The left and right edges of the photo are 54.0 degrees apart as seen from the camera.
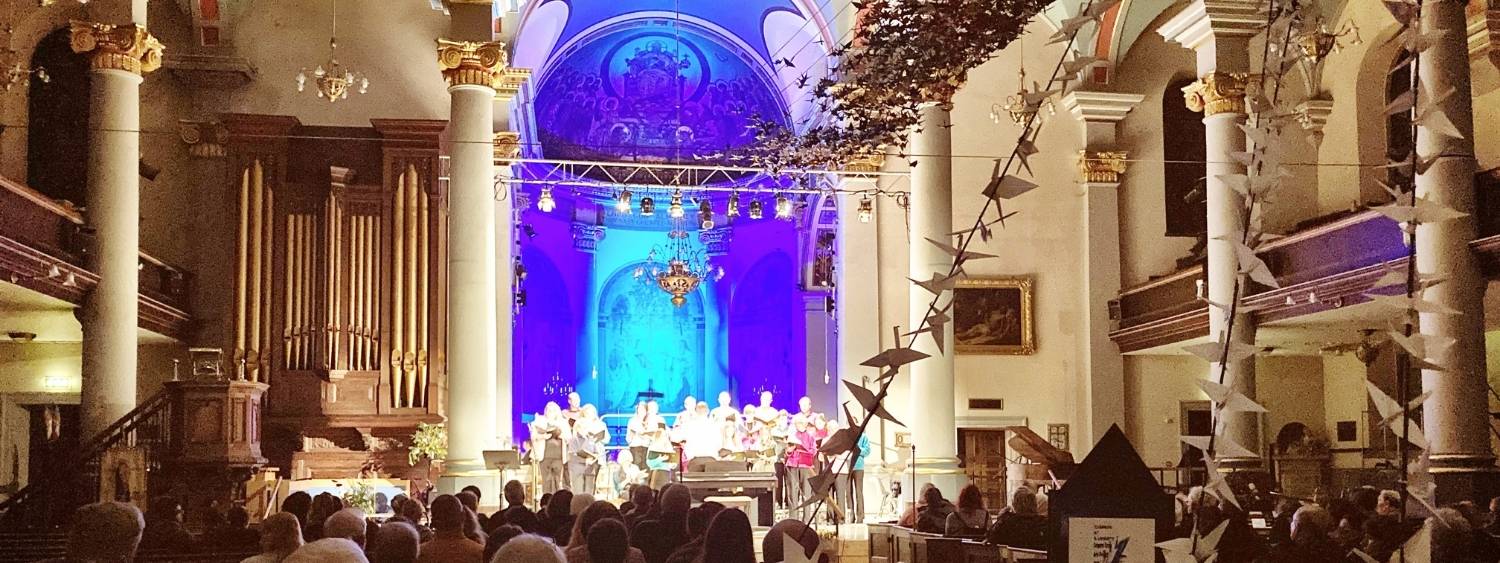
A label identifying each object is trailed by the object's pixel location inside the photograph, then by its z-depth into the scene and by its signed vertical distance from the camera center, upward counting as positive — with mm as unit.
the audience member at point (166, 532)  8414 -747
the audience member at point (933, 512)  10273 -815
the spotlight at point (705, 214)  21797 +2798
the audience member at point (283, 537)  6242 -561
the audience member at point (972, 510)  10398 -797
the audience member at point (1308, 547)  6855 -705
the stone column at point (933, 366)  17438 +402
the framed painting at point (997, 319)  21922 +1189
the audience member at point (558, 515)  8953 -688
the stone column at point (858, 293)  22203 +1616
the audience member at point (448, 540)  6906 -646
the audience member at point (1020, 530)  8547 -767
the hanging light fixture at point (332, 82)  15906 +3487
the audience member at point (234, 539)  8531 -783
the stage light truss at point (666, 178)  22625 +4621
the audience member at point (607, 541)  6102 -577
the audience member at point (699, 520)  7102 -608
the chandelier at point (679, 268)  28594 +2916
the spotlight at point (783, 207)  21625 +2833
